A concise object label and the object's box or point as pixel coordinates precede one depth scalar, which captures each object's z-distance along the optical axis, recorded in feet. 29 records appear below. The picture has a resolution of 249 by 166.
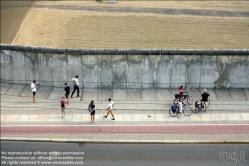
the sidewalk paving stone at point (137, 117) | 103.09
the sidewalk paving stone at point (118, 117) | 103.03
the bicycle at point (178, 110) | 103.04
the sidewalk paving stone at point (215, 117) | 103.30
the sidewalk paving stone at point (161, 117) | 103.15
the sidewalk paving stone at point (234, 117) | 103.45
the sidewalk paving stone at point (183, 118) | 102.70
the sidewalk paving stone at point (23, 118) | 102.47
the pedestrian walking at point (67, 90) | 106.93
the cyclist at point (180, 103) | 103.40
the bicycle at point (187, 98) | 105.98
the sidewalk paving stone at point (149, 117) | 103.09
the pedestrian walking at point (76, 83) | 109.04
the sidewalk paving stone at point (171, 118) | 102.73
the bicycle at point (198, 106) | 104.63
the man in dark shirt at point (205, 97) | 103.81
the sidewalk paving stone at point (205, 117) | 103.24
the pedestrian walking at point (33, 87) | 108.03
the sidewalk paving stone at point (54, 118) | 102.58
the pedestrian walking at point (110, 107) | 100.80
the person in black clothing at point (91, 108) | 99.14
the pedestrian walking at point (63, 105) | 101.34
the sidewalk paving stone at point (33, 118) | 102.42
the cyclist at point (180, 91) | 105.45
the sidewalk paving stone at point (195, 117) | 103.22
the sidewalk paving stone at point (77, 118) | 102.68
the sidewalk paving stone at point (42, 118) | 102.53
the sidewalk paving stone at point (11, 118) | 102.47
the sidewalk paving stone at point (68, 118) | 102.63
